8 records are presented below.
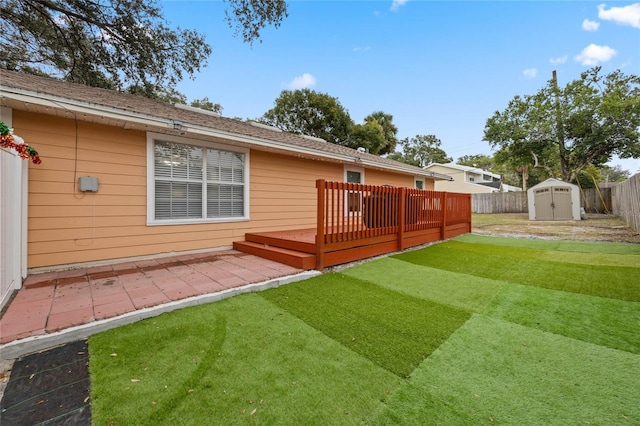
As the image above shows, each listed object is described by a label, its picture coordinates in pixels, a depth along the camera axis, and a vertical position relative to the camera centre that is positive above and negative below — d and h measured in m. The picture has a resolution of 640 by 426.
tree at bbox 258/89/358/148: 21.81 +8.89
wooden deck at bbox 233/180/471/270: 4.17 -0.29
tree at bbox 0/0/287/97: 7.54 +5.82
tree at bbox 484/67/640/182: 13.95 +5.40
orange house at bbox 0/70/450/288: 3.63 +0.76
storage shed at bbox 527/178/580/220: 12.70 +0.72
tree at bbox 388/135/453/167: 39.66 +10.44
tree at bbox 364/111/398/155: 25.44 +9.09
